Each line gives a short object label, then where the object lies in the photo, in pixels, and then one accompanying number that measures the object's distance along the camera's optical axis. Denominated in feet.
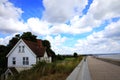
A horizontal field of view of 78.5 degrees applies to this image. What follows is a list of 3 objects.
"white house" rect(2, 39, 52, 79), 48.66
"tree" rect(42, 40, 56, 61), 79.06
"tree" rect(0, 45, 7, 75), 52.50
